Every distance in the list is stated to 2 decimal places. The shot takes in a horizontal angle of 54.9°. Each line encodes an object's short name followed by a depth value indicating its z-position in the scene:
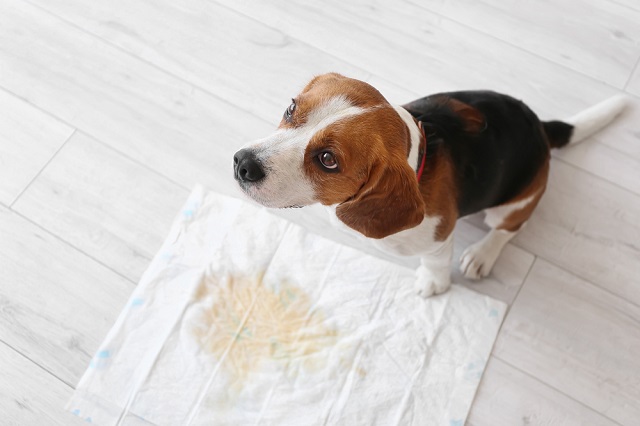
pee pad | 2.03
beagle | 1.46
